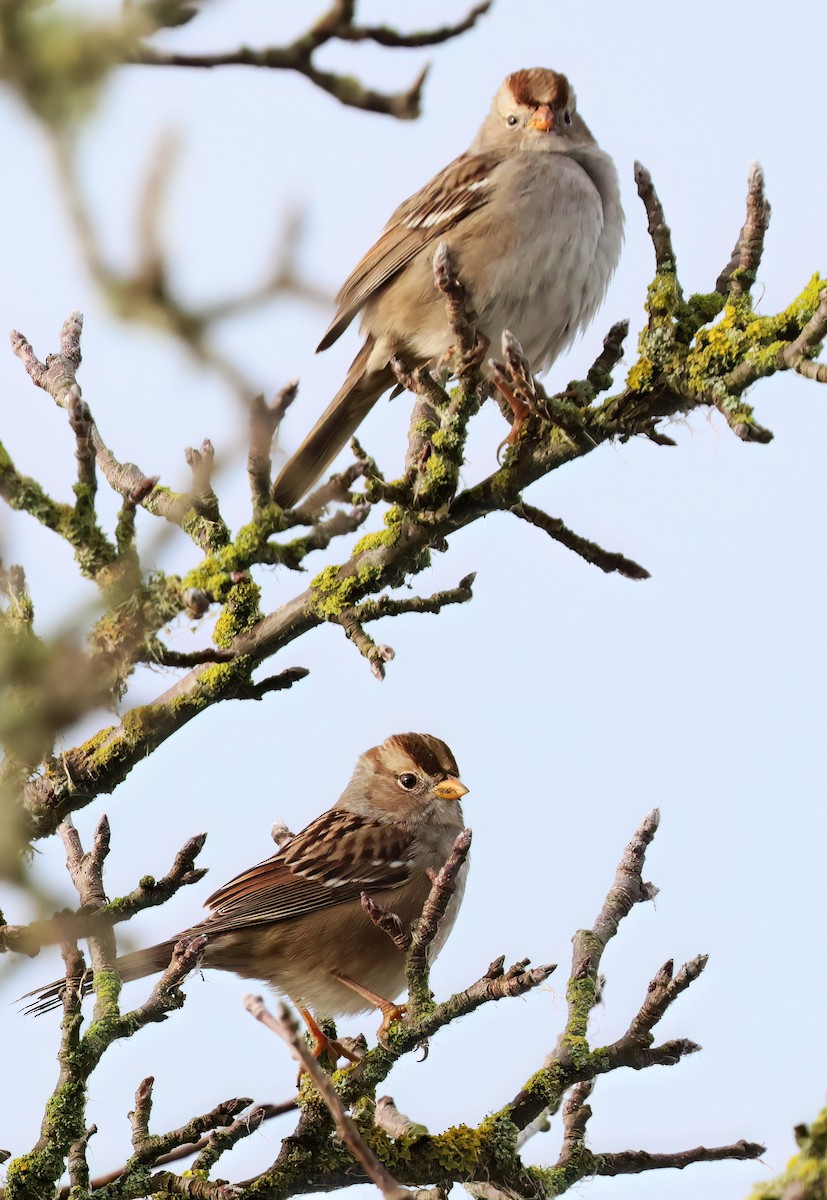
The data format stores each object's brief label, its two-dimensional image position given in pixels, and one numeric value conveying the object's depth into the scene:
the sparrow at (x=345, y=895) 10.71
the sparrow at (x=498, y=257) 11.07
